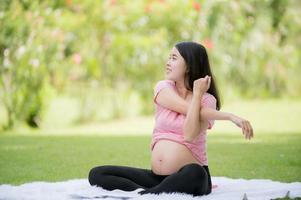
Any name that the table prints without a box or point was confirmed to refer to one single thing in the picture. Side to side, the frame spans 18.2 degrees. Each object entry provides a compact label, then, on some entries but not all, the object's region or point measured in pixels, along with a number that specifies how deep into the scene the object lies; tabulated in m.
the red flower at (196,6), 17.09
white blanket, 6.01
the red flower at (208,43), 17.34
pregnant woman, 5.98
